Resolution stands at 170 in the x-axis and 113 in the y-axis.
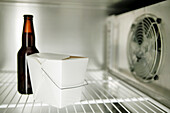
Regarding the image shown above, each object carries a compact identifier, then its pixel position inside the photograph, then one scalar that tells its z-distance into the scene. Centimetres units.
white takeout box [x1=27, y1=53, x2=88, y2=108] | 51
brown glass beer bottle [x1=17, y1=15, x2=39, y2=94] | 64
